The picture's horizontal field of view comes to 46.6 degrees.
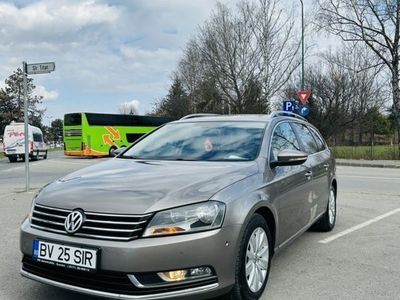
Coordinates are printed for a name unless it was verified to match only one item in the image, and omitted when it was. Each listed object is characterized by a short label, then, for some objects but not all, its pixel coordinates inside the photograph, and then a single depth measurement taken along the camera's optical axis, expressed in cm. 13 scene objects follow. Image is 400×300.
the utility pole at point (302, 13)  3052
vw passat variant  318
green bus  3359
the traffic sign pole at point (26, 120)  1080
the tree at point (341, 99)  4981
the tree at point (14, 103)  6769
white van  3322
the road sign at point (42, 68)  1038
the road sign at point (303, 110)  2409
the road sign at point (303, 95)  2295
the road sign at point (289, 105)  2325
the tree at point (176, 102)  5244
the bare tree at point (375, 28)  2617
